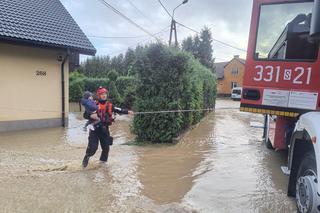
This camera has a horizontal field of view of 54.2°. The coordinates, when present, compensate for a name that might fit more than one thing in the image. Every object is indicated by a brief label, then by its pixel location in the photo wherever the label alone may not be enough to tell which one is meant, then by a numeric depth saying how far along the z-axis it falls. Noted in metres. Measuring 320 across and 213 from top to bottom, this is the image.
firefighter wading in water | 6.38
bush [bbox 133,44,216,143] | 9.25
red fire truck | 4.92
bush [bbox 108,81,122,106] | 23.41
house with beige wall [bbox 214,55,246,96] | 60.25
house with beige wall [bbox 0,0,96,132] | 10.79
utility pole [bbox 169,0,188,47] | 22.15
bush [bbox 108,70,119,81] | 25.88
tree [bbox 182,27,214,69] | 52.59
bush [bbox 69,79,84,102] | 26.36
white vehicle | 46.66
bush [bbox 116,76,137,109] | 20.23
